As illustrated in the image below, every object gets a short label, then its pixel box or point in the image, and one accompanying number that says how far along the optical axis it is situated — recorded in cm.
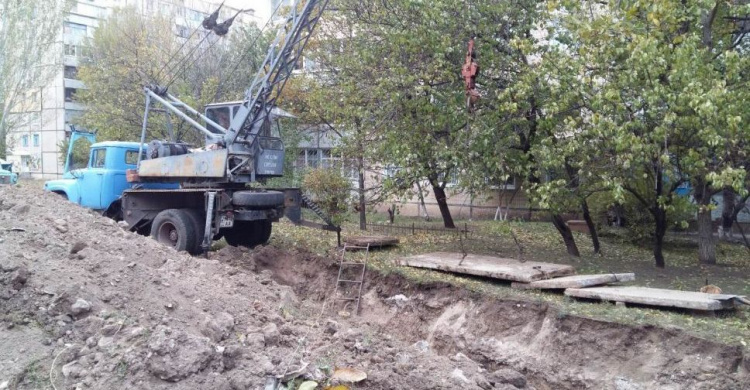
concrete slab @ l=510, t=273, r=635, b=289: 869
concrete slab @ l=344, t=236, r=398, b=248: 1234
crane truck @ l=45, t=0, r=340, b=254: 1134
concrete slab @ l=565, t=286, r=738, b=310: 752
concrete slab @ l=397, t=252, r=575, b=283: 935
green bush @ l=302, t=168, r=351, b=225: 1280
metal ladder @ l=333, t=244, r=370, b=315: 1051
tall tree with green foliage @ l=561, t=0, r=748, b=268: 767
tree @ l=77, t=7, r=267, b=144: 2014
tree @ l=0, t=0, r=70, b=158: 2673
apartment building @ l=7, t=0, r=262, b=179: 3017
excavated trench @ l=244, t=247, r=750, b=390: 677
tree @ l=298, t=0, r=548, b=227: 1014
